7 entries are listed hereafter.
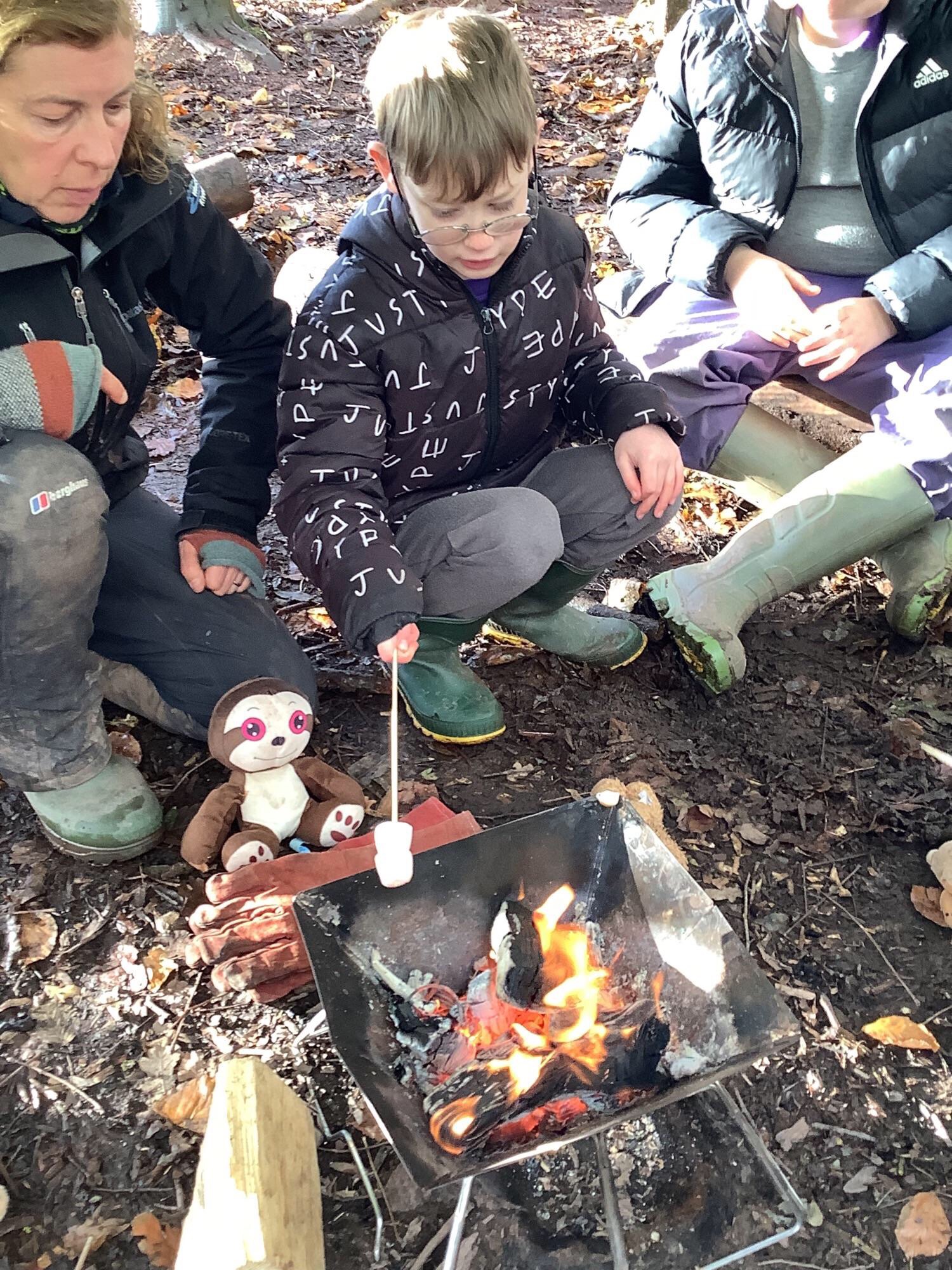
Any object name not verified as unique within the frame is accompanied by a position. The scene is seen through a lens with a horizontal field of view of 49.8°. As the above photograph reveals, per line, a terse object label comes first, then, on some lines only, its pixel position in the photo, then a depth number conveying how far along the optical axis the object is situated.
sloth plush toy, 2.10
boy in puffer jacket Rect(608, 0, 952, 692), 2.69
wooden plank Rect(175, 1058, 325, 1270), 1.31
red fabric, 1.96
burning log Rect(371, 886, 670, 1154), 1.55
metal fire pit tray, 1.53
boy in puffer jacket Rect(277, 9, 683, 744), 2.04
